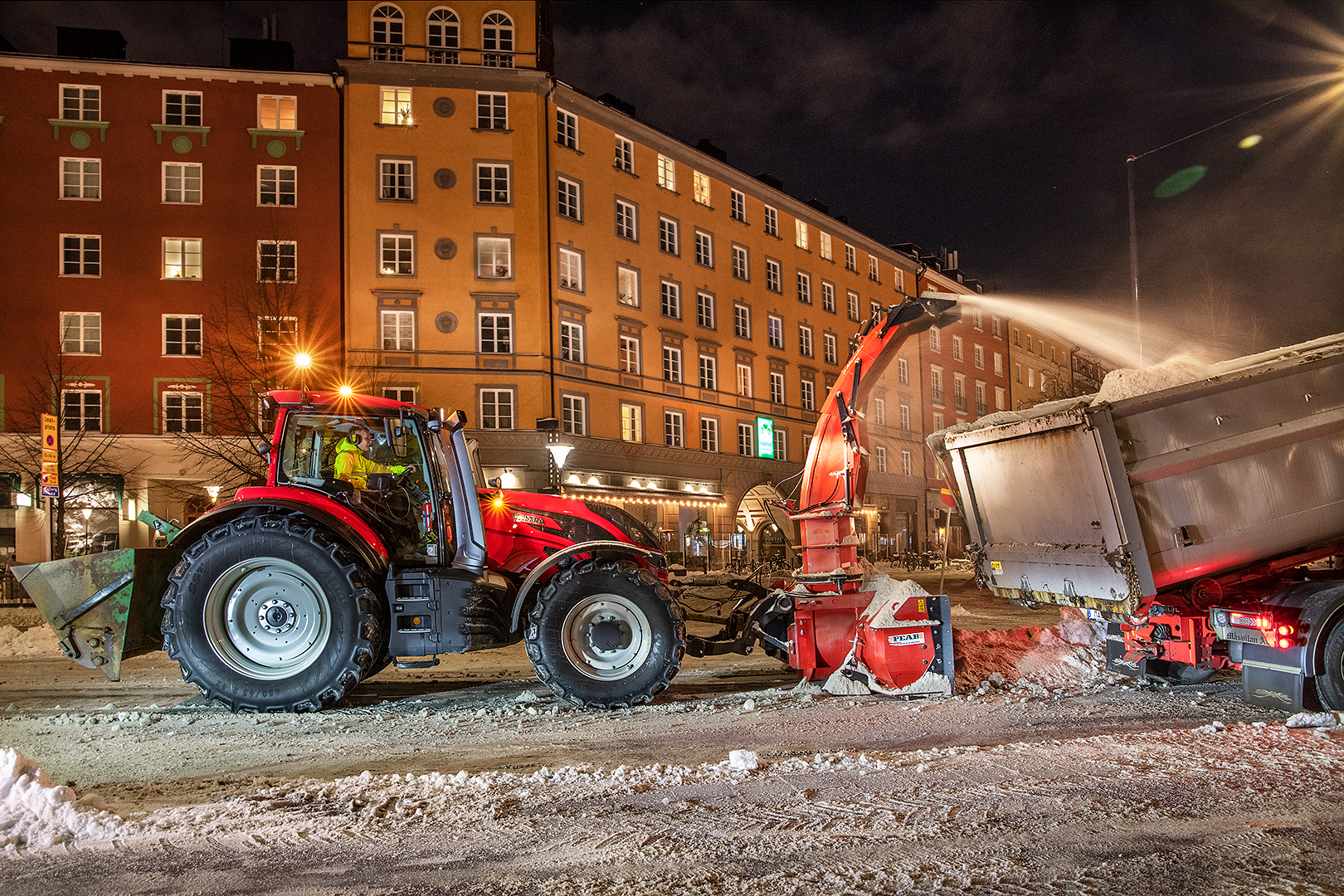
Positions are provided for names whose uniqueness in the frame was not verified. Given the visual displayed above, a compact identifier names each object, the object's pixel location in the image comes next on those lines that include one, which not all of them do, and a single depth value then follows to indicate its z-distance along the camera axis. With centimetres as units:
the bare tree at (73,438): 2806
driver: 827
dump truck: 743
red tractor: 755
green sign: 4116
